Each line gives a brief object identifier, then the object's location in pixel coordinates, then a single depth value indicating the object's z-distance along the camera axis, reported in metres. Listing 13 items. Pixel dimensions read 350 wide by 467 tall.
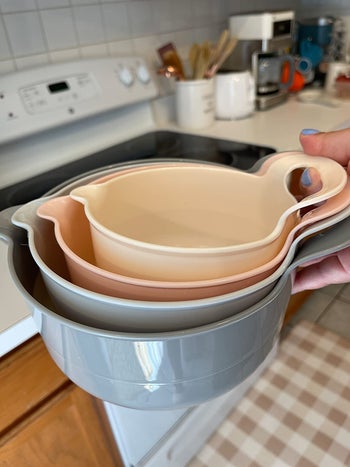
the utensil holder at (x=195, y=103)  1.09
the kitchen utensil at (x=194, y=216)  0.31
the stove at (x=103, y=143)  0.82
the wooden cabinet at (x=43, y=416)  0.52
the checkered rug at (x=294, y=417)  1.07
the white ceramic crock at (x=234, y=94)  1.13
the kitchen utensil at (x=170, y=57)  1.10
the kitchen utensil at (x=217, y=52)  1.08
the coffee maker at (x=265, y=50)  1.23
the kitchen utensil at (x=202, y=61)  1.08
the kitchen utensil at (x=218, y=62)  1.08
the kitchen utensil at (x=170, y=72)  1.09
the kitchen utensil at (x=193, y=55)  1.08
